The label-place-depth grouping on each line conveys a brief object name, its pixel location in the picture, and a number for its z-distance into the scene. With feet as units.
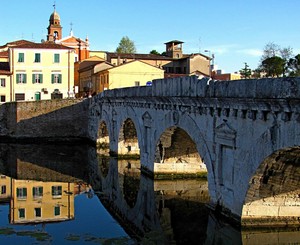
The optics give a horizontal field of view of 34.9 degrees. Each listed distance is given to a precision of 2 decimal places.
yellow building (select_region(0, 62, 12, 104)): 178.19
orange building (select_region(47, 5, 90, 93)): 242.80
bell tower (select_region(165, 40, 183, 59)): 250.78
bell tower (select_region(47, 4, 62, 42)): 262.88
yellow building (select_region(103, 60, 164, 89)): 183.73
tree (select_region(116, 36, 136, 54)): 328.29
